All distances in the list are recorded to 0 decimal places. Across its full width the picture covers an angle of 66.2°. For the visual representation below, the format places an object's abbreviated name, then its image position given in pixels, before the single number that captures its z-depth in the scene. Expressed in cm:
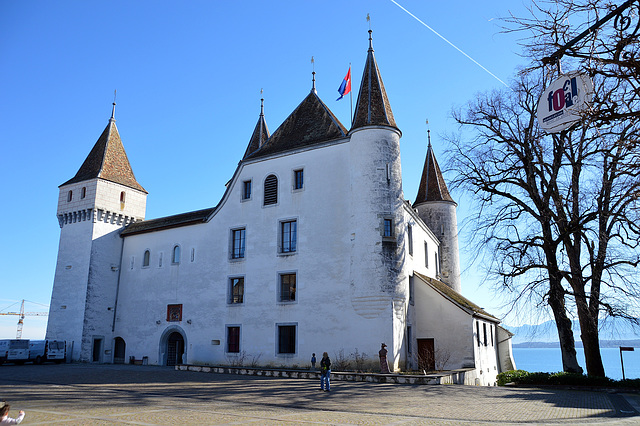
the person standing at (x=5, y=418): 619
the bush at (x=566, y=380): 1966
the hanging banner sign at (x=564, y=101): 705
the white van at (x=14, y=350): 3397
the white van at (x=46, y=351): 3519
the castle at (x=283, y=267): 2664
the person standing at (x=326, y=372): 1756
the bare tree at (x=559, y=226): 2083
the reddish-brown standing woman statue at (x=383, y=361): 2331
